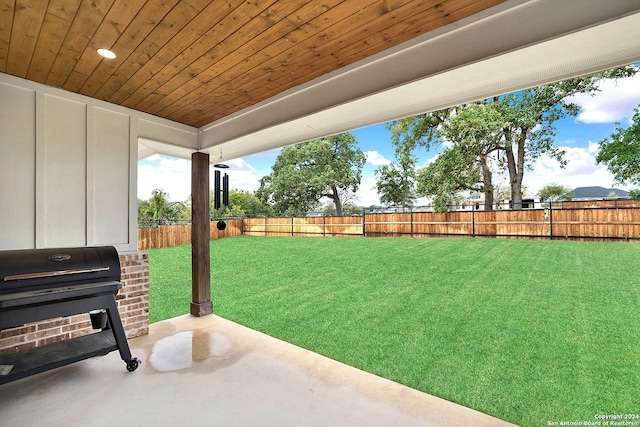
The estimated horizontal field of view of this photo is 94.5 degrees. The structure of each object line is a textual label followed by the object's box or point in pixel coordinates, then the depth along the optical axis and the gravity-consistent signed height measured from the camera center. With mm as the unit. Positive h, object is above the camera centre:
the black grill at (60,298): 1980 -596
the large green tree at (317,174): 15766 +2138
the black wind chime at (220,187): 4285 +395
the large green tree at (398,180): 12312 +1450
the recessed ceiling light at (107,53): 2031 +1129
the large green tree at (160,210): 10338 +153
